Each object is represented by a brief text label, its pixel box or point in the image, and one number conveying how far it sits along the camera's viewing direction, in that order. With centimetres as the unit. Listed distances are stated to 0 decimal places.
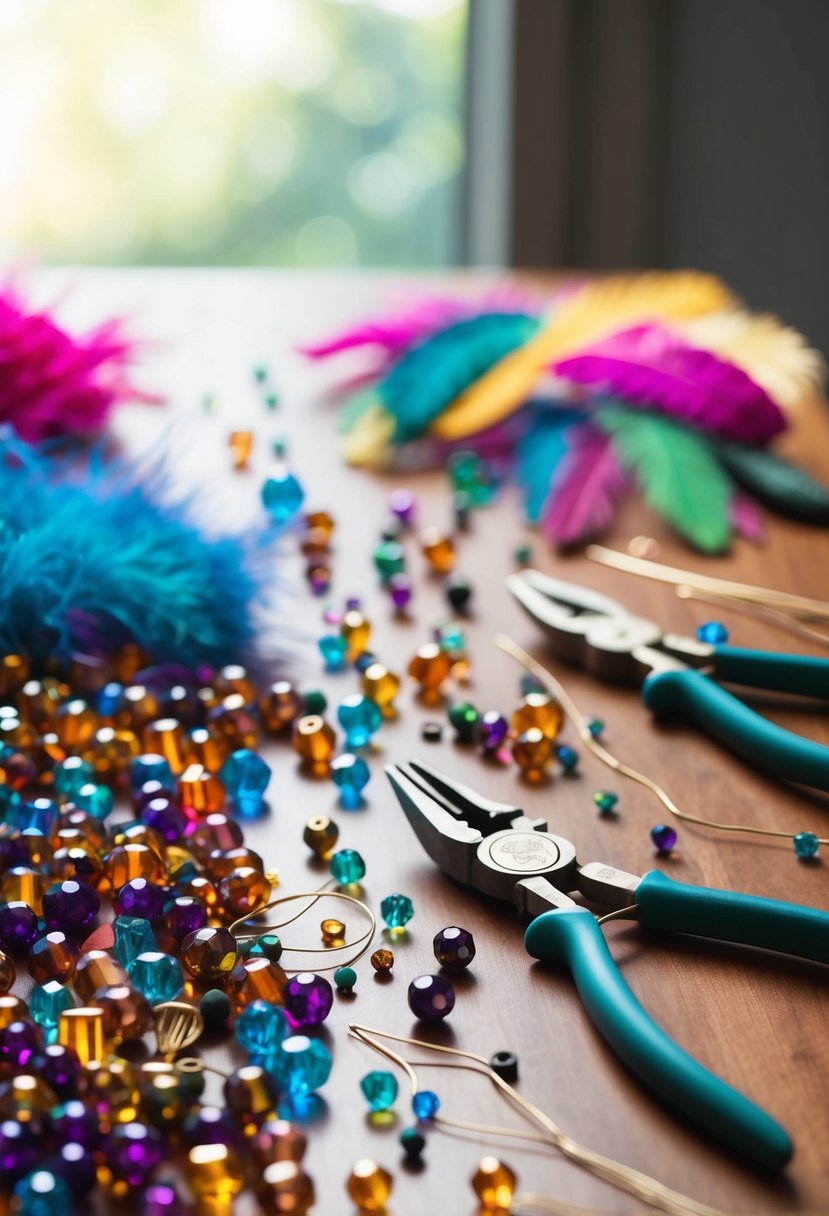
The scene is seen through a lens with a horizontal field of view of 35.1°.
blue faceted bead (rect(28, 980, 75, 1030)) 48
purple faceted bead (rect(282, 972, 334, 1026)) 48
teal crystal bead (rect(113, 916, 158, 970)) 52
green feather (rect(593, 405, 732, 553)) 91
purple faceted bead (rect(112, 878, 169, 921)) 54
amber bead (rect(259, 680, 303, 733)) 70
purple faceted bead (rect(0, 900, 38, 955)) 53
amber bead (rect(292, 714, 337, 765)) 66
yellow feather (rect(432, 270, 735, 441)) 106
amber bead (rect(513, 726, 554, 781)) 65
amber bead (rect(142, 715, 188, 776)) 66
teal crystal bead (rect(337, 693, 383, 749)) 67
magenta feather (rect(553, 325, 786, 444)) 100
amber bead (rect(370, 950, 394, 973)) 51
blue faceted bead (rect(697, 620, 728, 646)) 75
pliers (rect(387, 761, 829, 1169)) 43
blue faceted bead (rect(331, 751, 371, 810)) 62
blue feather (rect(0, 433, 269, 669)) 73
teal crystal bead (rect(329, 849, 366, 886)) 56
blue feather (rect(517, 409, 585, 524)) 96
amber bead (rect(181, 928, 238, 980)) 51
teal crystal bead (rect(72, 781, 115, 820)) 61
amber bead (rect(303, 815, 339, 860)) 58
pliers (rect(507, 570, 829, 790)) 63
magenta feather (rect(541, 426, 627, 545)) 91
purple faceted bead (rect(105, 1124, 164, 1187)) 41
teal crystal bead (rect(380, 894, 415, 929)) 54
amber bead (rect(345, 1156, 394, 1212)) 40
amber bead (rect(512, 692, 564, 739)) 67
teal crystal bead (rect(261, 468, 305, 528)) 88
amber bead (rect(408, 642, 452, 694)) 72
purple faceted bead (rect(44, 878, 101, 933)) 53
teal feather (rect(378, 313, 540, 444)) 105
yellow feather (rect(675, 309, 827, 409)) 105
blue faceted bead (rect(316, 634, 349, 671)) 75
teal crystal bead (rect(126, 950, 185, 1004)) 49
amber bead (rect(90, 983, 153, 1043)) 46
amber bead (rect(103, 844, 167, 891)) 56
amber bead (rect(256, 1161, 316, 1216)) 40
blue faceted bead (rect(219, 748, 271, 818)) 62
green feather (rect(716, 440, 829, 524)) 93
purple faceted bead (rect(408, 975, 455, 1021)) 48
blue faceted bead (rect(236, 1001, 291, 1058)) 46
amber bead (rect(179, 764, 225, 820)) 62
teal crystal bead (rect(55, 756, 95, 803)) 63
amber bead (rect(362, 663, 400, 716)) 71
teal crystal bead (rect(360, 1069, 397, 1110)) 44
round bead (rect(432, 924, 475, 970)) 51
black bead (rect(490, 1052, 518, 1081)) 46
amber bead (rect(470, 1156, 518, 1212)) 41
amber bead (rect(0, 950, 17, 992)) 50
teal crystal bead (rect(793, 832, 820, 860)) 57
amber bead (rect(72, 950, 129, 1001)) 49
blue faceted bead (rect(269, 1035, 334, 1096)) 45
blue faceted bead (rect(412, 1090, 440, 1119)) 44
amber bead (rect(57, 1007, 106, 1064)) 46
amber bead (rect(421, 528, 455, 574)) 87
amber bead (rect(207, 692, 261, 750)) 68
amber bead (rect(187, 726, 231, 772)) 66
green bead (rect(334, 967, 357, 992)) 50
